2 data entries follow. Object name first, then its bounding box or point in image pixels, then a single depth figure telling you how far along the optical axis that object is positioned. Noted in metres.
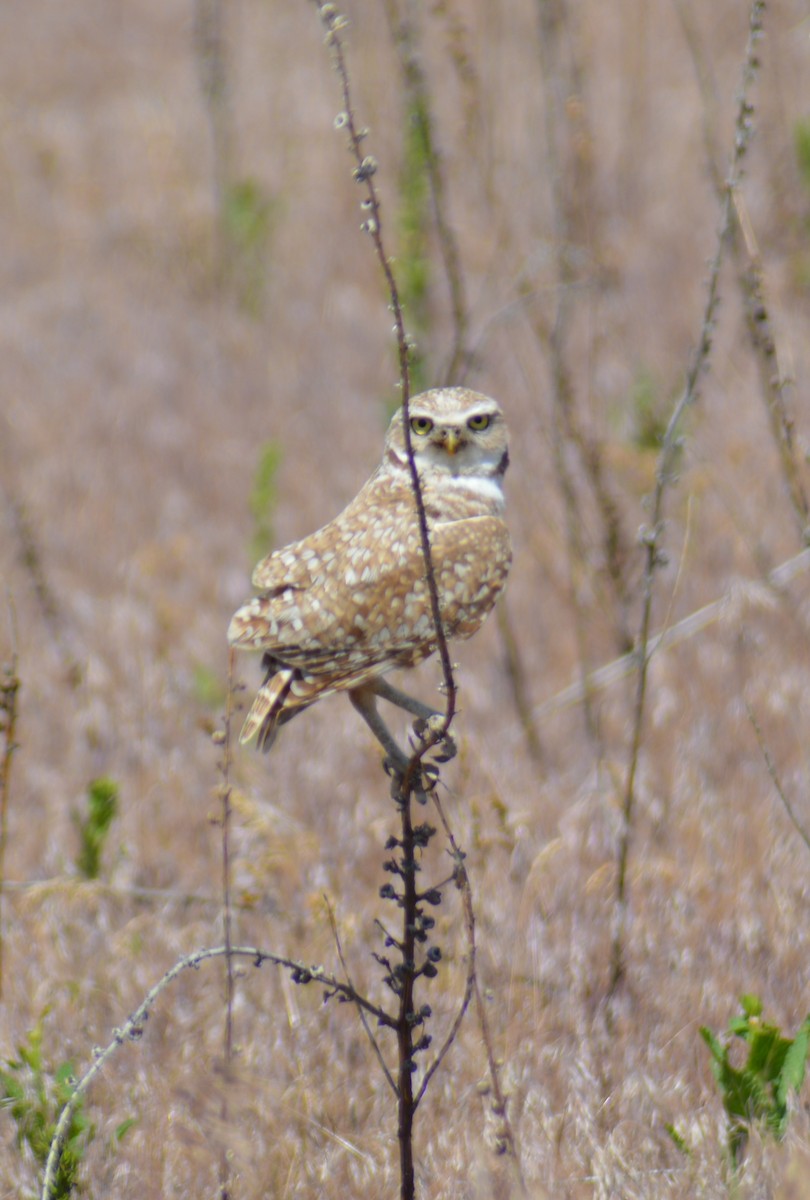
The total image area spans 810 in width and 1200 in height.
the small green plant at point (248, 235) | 15.04
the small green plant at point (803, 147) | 12.60
